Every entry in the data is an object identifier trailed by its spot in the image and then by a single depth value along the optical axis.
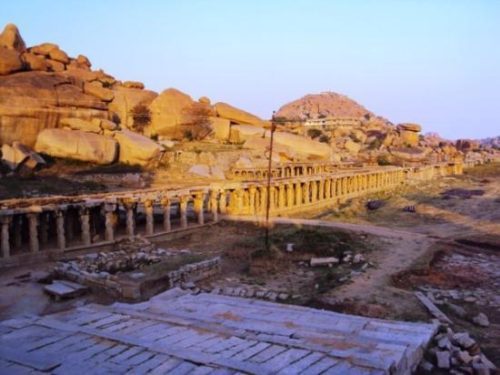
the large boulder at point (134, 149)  40.59
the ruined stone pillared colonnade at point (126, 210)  19.22
